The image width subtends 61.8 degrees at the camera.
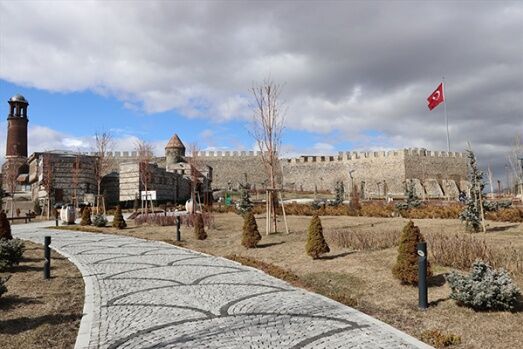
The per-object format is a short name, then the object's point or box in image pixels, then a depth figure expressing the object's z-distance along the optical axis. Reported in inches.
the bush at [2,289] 278.2
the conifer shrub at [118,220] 885.2
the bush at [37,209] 1482.5
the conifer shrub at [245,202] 987.9
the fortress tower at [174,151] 2199.8
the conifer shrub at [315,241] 442.3
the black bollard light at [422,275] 274.1
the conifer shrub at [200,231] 674.2
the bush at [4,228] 481.4
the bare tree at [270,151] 664.4
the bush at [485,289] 252.1
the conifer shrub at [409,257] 320.8
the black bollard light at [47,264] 376.7
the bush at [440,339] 210.5
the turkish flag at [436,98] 1357.9
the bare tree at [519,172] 925.2
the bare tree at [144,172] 1347.3
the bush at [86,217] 966.4
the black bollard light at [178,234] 664.4
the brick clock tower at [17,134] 2152.1
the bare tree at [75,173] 1358.3
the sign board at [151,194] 1046.0
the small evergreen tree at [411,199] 1008.6
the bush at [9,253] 410.9
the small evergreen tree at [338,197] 1242.6
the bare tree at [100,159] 1351.4
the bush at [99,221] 927.7
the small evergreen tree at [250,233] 550.3
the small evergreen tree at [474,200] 553.9
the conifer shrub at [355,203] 1024.4
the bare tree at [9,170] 1867.4
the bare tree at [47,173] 1338.7
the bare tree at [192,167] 977.2
